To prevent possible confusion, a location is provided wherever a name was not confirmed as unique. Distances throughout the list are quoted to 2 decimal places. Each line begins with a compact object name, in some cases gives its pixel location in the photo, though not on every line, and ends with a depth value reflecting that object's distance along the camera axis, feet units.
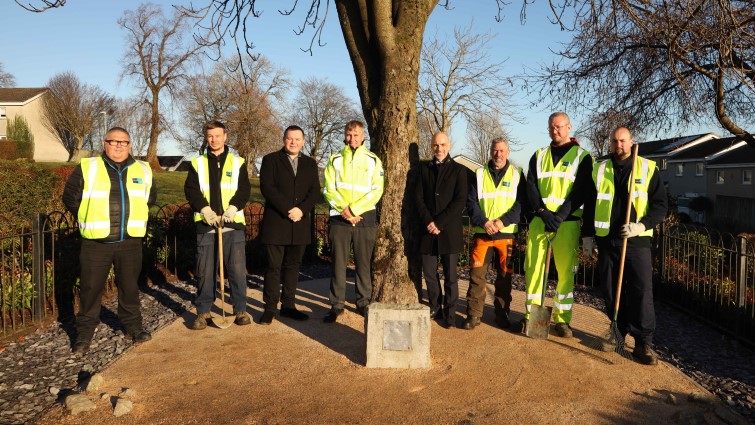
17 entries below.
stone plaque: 14.52
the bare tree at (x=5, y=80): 176.04
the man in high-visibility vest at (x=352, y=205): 18.88
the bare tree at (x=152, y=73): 129.49
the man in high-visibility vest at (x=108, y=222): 16.24
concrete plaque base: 14.48
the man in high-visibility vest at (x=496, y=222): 18.57
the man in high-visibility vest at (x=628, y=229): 15.93
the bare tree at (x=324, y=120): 163.12
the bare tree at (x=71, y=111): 162.50
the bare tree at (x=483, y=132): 101.24
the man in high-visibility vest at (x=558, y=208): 17.33
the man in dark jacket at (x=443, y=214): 18.66
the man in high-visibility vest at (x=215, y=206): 18.30
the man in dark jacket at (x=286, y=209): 18.94
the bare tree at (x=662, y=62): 23.98
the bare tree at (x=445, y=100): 98.37
